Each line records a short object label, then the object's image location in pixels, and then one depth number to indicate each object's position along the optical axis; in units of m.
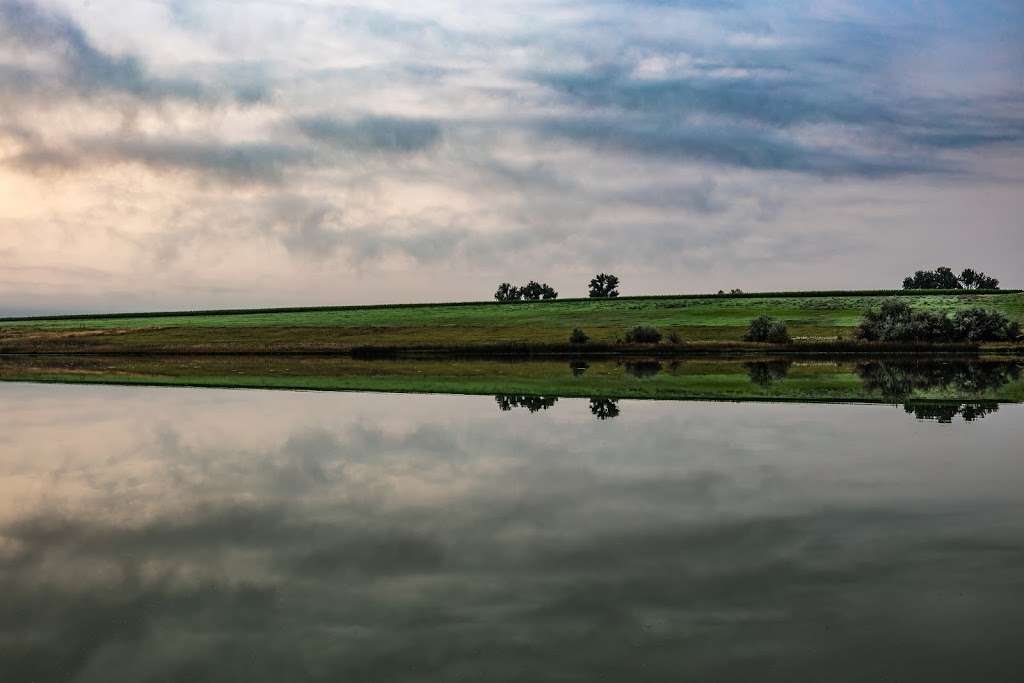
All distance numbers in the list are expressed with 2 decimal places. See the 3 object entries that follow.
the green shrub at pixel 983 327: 75.75
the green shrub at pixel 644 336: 82.06
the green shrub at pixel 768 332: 79.94
